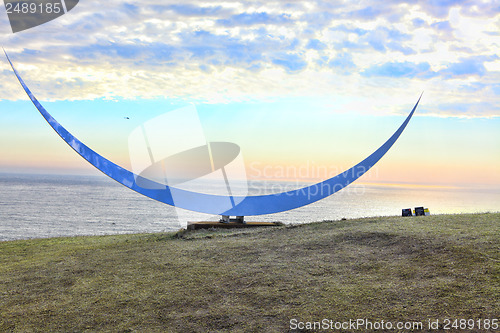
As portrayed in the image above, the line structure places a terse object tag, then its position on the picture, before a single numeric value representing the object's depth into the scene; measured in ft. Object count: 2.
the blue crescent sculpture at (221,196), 34.45
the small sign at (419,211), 34.99
